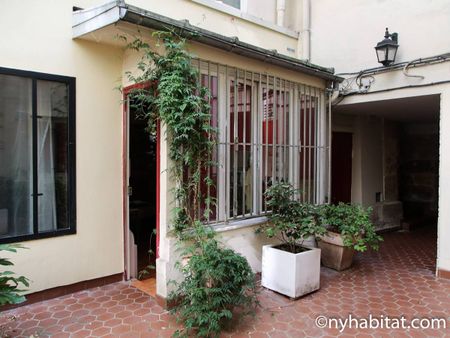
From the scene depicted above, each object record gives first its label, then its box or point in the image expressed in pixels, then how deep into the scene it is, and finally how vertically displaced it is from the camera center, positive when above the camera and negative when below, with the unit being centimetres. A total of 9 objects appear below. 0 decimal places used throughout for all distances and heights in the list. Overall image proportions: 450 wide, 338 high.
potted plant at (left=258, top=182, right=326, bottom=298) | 450 -122
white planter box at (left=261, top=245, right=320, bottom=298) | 446 -147
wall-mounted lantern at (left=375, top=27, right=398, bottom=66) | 564 +185
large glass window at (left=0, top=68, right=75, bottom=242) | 410 +7
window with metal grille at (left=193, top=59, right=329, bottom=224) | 477 +35
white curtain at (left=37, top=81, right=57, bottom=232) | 435 +0
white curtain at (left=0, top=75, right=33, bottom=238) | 408 +5
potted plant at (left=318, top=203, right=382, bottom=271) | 531 -116
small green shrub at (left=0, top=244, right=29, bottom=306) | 328 -126
